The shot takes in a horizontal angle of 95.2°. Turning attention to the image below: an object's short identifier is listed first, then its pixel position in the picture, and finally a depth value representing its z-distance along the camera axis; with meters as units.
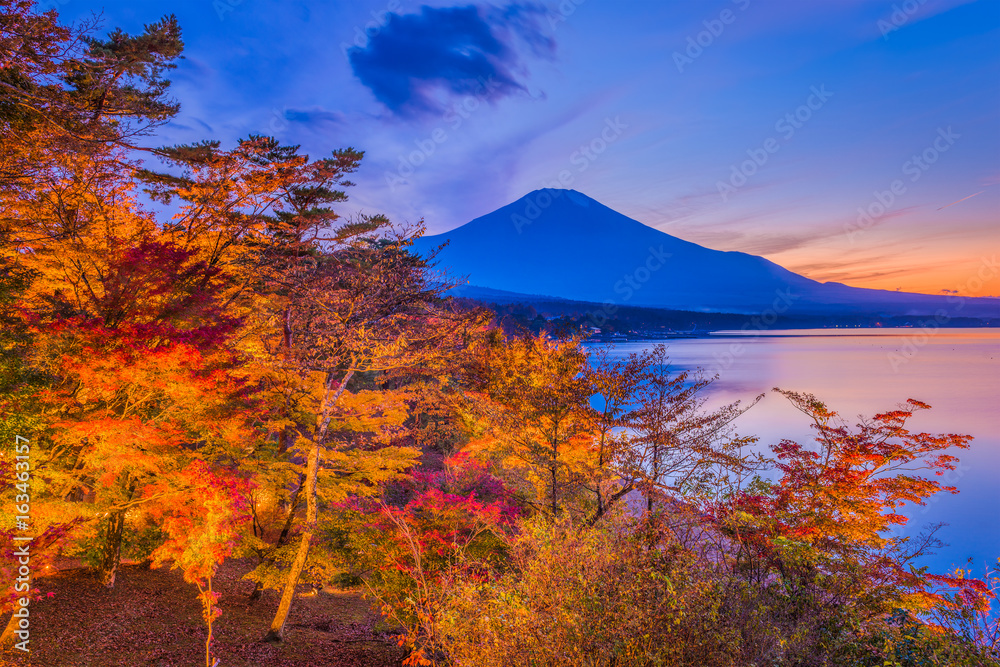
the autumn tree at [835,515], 5.42
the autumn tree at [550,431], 10.52
